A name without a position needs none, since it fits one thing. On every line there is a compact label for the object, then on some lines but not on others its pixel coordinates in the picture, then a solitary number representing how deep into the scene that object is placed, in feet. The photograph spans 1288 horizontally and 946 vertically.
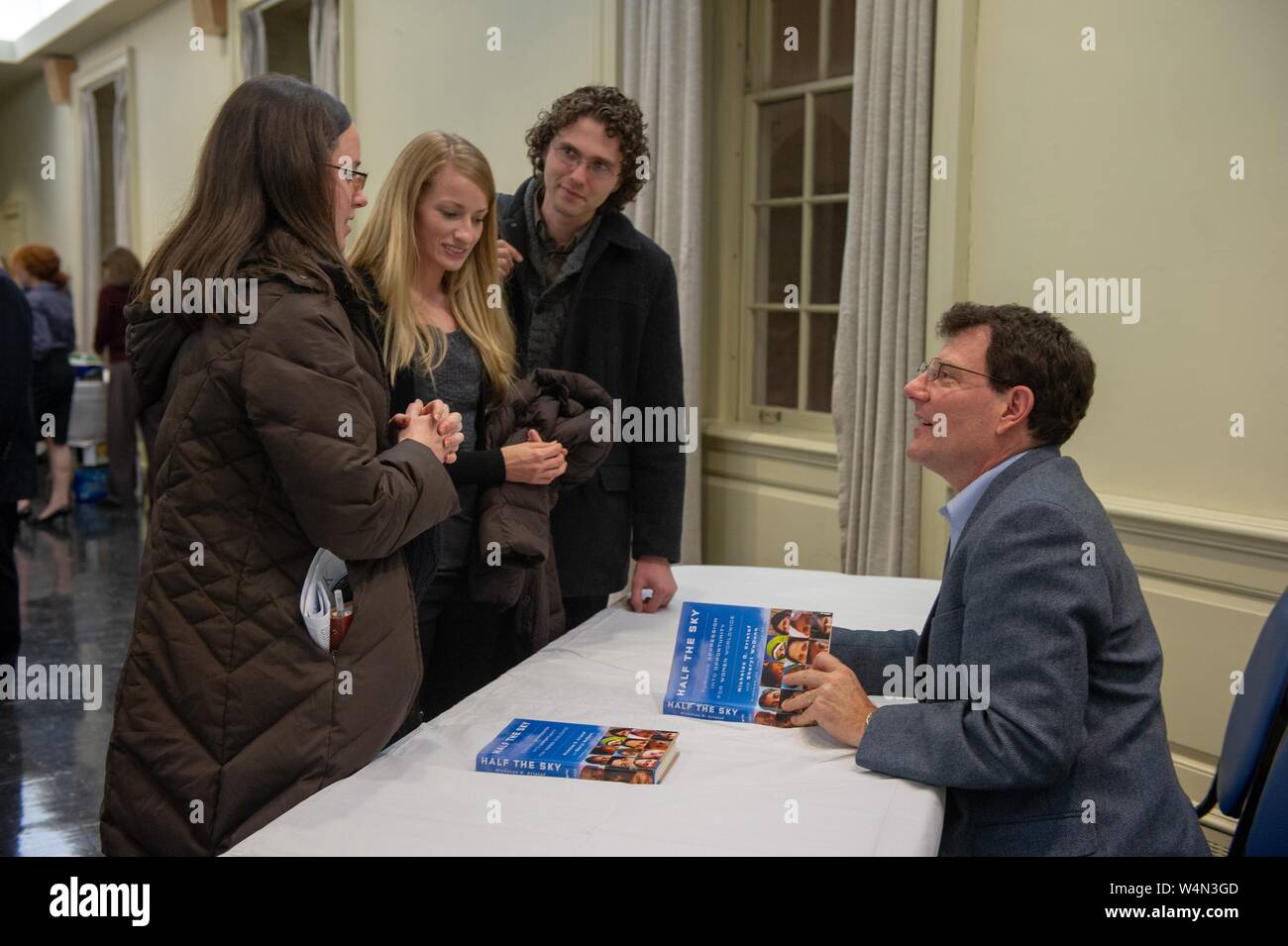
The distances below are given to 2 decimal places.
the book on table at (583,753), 5.00
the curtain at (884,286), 11.86
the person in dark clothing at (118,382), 26.55
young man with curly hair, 8.21
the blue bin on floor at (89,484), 27.68
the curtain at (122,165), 34.35
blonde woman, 6.81
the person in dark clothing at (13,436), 12.66
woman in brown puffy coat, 4.84
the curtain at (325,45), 22.74
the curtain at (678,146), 14.85
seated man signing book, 4.92
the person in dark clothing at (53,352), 22.81
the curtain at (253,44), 26.63
